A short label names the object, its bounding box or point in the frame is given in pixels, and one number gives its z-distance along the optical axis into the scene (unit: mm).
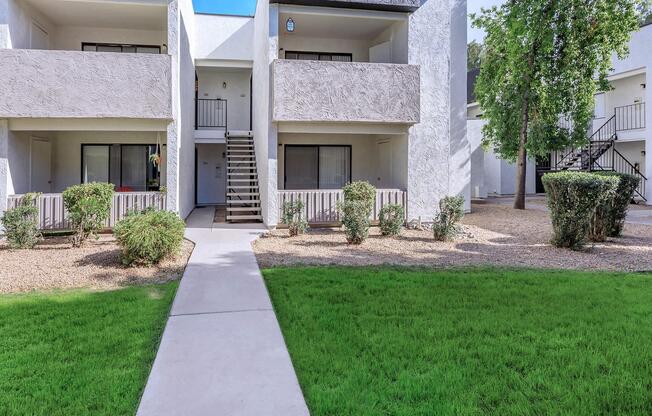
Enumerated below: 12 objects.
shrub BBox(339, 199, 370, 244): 11117
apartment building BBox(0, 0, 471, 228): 12219
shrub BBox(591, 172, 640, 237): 11875
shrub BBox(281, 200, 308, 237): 12391
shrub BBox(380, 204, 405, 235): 12484
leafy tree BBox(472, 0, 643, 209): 18047
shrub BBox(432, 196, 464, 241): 11812
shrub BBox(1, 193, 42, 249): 10273
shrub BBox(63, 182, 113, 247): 10484
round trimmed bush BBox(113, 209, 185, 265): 8453
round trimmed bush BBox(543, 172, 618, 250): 10539
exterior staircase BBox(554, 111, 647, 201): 24859
